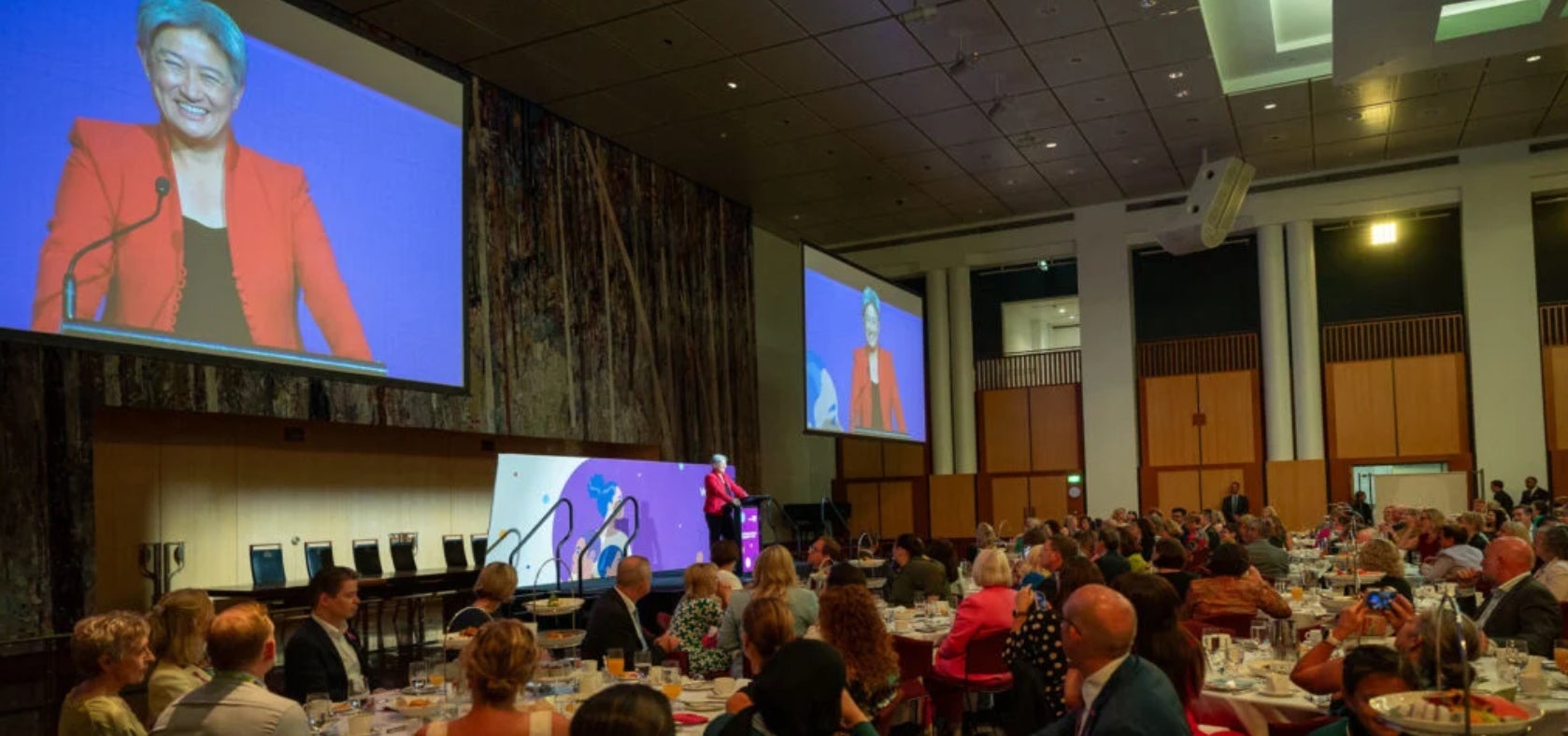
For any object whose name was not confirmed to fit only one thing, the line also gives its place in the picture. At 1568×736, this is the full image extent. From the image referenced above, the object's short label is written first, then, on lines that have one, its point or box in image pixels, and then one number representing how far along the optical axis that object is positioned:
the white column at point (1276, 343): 17.31
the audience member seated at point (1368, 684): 2.71
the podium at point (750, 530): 13.34
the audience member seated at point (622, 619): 5.60
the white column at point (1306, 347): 17.14
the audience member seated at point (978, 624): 5.89
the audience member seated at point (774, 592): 5.45
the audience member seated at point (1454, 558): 7.73
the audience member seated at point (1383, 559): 6.11
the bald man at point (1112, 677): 2.66
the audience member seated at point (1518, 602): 4.88
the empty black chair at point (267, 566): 9.59
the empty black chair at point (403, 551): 11.05
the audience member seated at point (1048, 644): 4.42
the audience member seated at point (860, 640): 4.00
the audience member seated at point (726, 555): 7.43
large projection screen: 6.57
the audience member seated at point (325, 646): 4.66
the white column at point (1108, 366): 18.34
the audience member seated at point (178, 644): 3.74
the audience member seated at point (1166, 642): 3.36
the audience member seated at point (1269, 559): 8.23
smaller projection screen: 15.03
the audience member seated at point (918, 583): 7.96
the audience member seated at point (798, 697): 3.02
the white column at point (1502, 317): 15.95
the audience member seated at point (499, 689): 2.87
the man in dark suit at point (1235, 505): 16.88
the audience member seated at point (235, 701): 3.05
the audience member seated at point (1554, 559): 5.59
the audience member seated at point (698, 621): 5.56
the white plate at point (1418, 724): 2.00
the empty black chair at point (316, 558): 10.20
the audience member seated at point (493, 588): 5.47
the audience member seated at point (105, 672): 3.36
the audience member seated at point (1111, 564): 7.29
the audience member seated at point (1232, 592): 6.08
